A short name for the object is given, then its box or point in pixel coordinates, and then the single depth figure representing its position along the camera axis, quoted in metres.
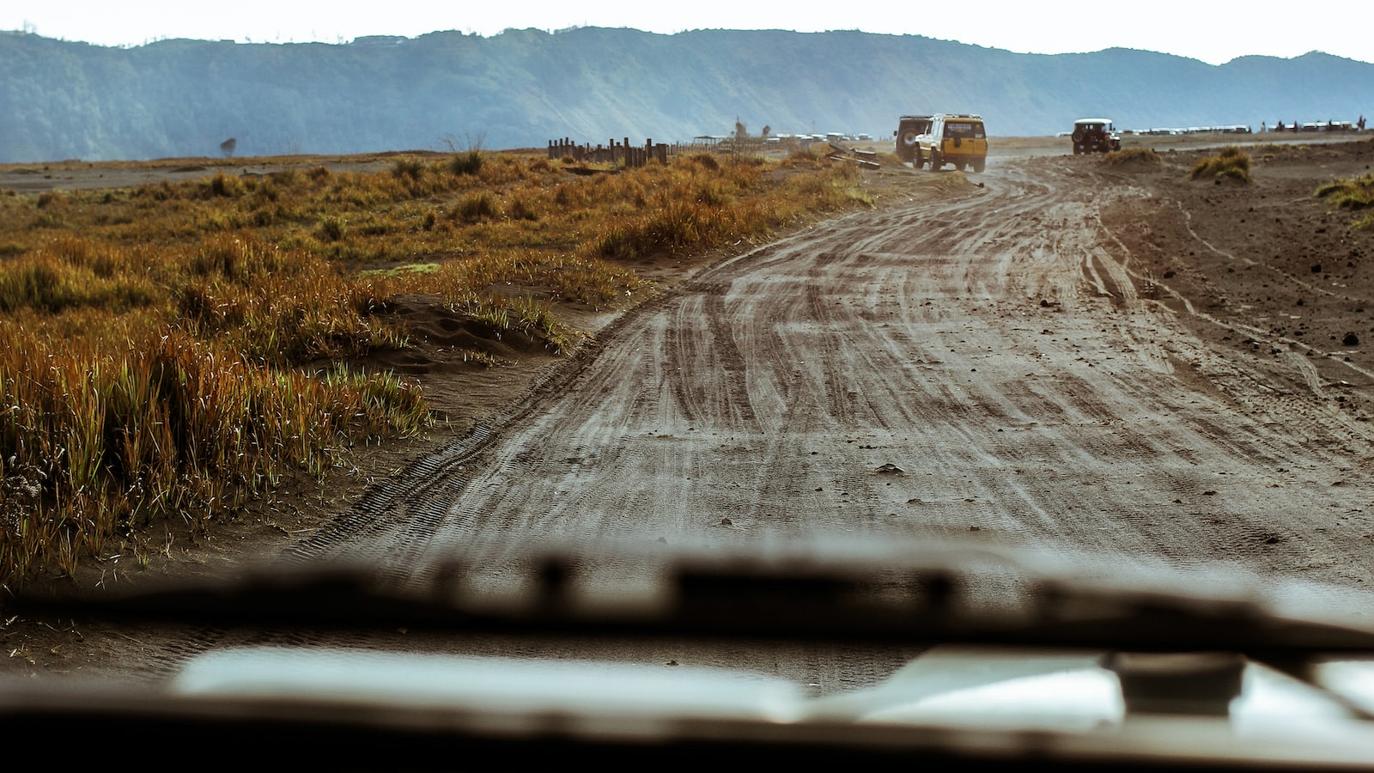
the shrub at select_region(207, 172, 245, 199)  38.50
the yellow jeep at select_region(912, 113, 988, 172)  48.12
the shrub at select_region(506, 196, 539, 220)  26.56
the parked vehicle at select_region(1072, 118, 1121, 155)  65.38
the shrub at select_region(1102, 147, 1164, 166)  51.91
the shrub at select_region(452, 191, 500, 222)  26.50
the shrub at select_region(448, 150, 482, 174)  42.41
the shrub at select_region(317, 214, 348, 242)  24.05
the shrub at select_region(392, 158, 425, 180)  40.44
